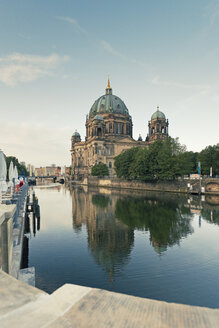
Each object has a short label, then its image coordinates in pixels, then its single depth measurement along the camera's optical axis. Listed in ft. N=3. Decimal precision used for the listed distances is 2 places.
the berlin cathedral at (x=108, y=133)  427.74
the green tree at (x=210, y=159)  261.48
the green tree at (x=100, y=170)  371.76
